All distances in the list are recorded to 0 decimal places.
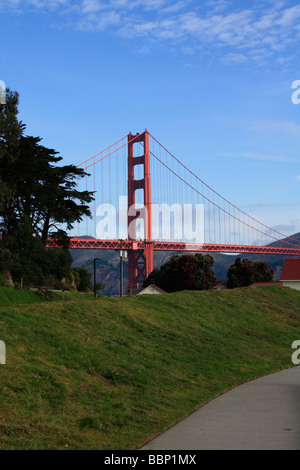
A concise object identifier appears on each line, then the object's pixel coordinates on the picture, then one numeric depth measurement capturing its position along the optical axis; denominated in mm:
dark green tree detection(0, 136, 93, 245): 48875
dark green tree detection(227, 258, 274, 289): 103438
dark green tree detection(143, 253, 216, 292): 92438
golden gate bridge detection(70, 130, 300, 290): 100375
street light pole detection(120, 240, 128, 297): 49169
